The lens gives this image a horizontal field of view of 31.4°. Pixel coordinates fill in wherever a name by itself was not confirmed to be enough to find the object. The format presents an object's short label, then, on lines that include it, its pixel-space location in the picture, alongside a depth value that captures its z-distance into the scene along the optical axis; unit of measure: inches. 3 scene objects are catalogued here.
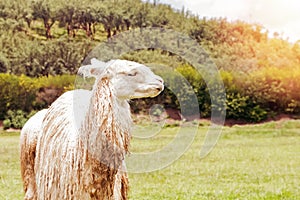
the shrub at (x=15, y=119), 1095.0
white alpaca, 153.0
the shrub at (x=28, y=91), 1158.3
